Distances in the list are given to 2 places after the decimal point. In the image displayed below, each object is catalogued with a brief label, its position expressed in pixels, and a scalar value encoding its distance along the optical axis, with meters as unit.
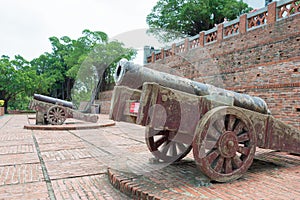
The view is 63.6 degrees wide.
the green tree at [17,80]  23.97
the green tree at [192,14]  21.38
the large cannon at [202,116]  2.74
